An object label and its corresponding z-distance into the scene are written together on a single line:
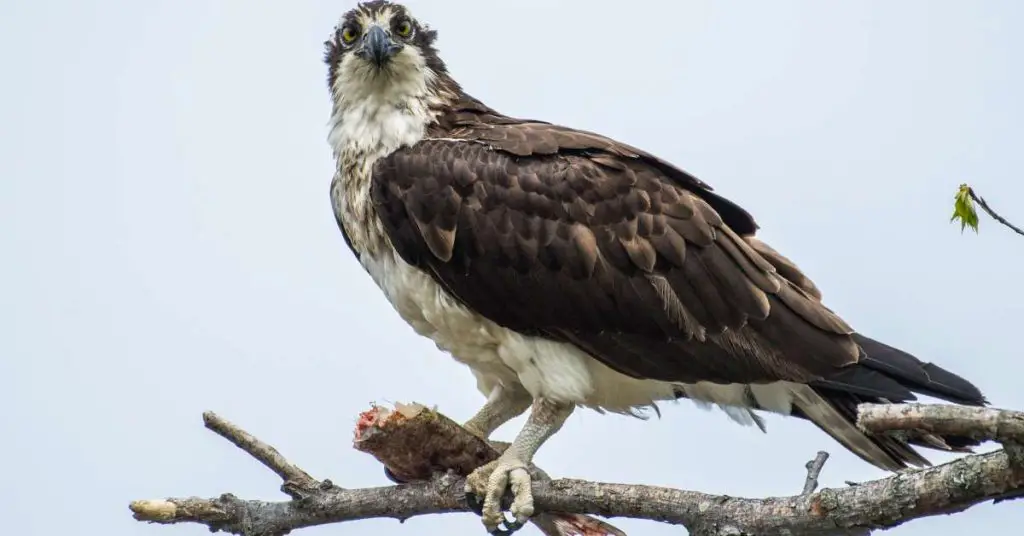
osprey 13.43
